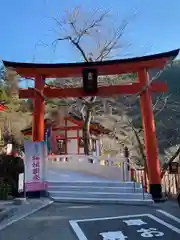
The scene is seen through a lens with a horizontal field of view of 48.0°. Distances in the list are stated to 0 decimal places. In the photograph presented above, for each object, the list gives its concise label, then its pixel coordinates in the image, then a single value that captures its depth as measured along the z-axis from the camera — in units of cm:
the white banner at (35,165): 744
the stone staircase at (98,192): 730
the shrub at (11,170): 872
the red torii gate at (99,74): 865
